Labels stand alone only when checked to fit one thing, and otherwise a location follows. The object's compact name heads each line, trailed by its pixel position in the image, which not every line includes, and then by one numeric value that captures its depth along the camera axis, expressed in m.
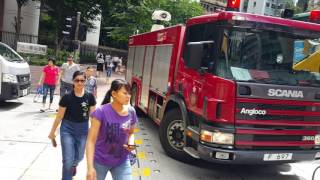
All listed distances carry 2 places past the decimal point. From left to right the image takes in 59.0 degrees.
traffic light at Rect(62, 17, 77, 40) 9.49
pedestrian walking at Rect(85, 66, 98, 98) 6.02
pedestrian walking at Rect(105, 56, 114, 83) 16.05
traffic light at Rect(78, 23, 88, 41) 9.68
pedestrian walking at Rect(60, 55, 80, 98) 7.25
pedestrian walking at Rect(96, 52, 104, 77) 16.87
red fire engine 4.11
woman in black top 3.41
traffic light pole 9.48
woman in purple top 2.54
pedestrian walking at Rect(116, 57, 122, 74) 21.61
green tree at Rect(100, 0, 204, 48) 18.97
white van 7.51
